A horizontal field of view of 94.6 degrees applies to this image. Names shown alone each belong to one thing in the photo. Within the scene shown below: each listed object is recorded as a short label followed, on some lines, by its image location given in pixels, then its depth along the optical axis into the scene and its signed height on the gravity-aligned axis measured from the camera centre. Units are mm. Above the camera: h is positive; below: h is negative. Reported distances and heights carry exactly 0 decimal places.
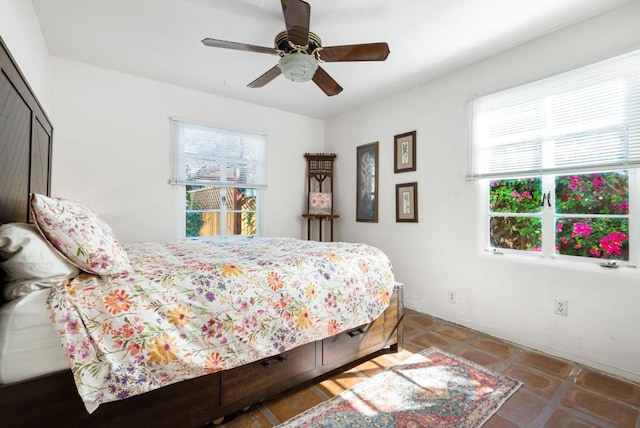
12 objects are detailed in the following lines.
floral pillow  1217 -97
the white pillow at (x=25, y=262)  1130 -188
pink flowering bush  2158 +24
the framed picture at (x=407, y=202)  3445 +158
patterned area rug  1579 -1095
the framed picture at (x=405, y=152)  3461 +766
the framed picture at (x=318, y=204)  4434 +168
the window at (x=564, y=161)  2105 +450
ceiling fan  1941 +1148
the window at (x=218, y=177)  3572 +488
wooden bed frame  1117 -802
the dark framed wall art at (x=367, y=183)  3961 +452
